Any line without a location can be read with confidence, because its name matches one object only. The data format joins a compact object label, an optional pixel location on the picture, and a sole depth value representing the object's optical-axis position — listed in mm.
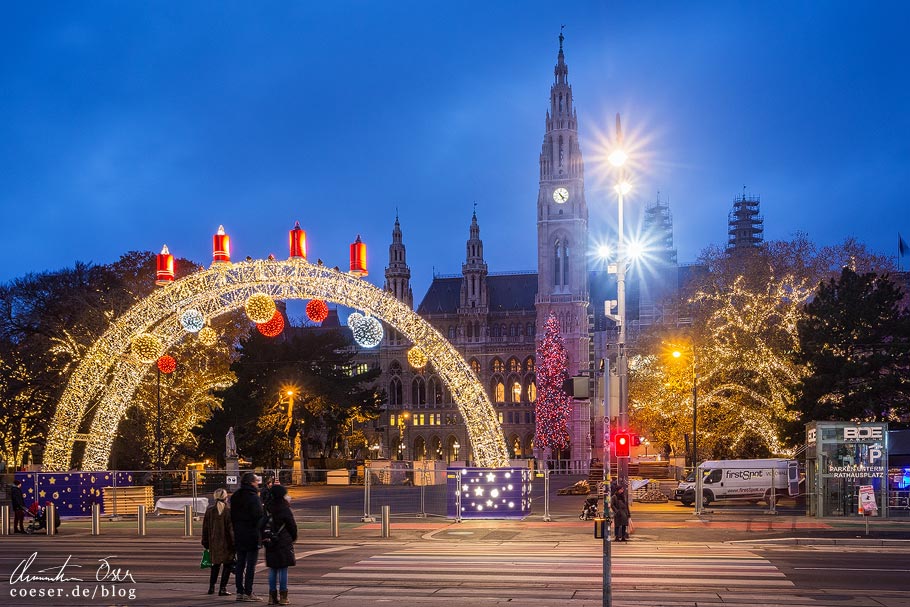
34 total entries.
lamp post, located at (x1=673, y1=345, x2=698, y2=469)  48119
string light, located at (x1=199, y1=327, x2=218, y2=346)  42953
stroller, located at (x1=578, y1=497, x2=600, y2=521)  29859
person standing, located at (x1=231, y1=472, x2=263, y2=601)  14086
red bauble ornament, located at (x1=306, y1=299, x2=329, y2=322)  33469
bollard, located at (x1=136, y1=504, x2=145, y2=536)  27672
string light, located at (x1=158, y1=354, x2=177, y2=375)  43025
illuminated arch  34094
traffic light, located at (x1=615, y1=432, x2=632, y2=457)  20062
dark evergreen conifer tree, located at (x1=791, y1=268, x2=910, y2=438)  41656
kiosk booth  30500
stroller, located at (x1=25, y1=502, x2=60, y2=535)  29312
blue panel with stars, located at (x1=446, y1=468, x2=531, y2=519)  30906
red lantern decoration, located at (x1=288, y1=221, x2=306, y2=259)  32719
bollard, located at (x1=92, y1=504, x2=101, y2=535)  27875
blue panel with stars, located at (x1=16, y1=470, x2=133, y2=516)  32344
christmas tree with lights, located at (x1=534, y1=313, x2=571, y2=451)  110562
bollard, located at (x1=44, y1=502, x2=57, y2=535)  28484
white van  40312
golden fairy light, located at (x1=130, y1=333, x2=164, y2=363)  34250
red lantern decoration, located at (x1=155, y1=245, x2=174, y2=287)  33094
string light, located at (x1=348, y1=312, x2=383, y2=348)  37219
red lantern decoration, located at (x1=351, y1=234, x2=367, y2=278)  32188
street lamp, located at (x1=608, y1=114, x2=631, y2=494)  26234
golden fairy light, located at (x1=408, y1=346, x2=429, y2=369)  36612
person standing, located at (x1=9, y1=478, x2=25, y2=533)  29297
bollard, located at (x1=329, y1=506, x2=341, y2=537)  26422
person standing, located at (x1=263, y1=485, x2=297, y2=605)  13578
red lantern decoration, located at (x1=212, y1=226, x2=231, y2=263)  31828
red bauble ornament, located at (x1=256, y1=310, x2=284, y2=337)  37825
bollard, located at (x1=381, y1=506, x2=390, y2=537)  25922
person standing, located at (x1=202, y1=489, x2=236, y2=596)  14898
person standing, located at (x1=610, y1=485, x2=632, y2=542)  23688
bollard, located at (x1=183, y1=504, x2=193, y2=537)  27141
